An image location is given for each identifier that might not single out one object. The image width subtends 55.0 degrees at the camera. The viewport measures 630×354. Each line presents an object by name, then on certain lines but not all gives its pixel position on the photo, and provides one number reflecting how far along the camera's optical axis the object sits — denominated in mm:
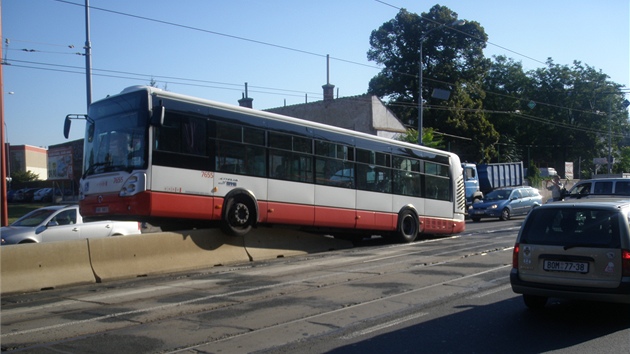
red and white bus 13039
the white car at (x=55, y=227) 16562
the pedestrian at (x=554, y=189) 41100
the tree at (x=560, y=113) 65250
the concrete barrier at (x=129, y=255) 11391
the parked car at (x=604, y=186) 18500
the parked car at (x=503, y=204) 32188
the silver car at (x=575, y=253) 7496
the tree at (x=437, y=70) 53562
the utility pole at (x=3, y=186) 19247
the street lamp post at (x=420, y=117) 33656
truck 37219
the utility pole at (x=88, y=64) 21516
